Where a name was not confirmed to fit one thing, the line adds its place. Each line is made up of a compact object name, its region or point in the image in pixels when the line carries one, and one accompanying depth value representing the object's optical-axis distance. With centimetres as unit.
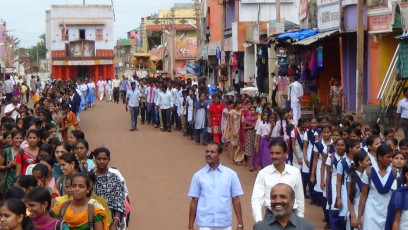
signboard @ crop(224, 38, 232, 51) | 4091
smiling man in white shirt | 802
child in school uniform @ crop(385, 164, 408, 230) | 800
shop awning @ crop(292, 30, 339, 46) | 2420
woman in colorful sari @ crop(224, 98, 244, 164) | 1953
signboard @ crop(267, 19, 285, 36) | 2952
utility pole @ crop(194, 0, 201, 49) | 5168
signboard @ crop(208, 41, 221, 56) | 4348
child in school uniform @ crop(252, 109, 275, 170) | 1639
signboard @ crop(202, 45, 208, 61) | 4641
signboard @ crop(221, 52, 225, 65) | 3762
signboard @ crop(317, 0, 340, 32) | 2475
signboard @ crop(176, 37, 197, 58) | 6303
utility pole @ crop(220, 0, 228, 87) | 3731
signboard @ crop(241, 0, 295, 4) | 4139
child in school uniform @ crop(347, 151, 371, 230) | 975
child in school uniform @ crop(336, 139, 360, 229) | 1035
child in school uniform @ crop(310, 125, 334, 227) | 1236
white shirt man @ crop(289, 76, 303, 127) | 2356
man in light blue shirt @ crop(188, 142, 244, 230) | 844
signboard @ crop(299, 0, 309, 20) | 3033
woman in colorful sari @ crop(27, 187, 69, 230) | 669
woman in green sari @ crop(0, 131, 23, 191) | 1135
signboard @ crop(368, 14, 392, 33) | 2121
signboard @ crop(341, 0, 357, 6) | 2337
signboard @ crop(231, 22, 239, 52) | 3897
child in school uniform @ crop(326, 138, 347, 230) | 1100
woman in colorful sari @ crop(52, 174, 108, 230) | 722
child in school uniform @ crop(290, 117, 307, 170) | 1419
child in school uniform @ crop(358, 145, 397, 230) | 905
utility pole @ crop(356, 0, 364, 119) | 2058
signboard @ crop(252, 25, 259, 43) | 3383
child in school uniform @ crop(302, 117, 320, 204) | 1374
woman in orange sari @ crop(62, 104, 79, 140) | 1789
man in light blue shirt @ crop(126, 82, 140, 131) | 2694
